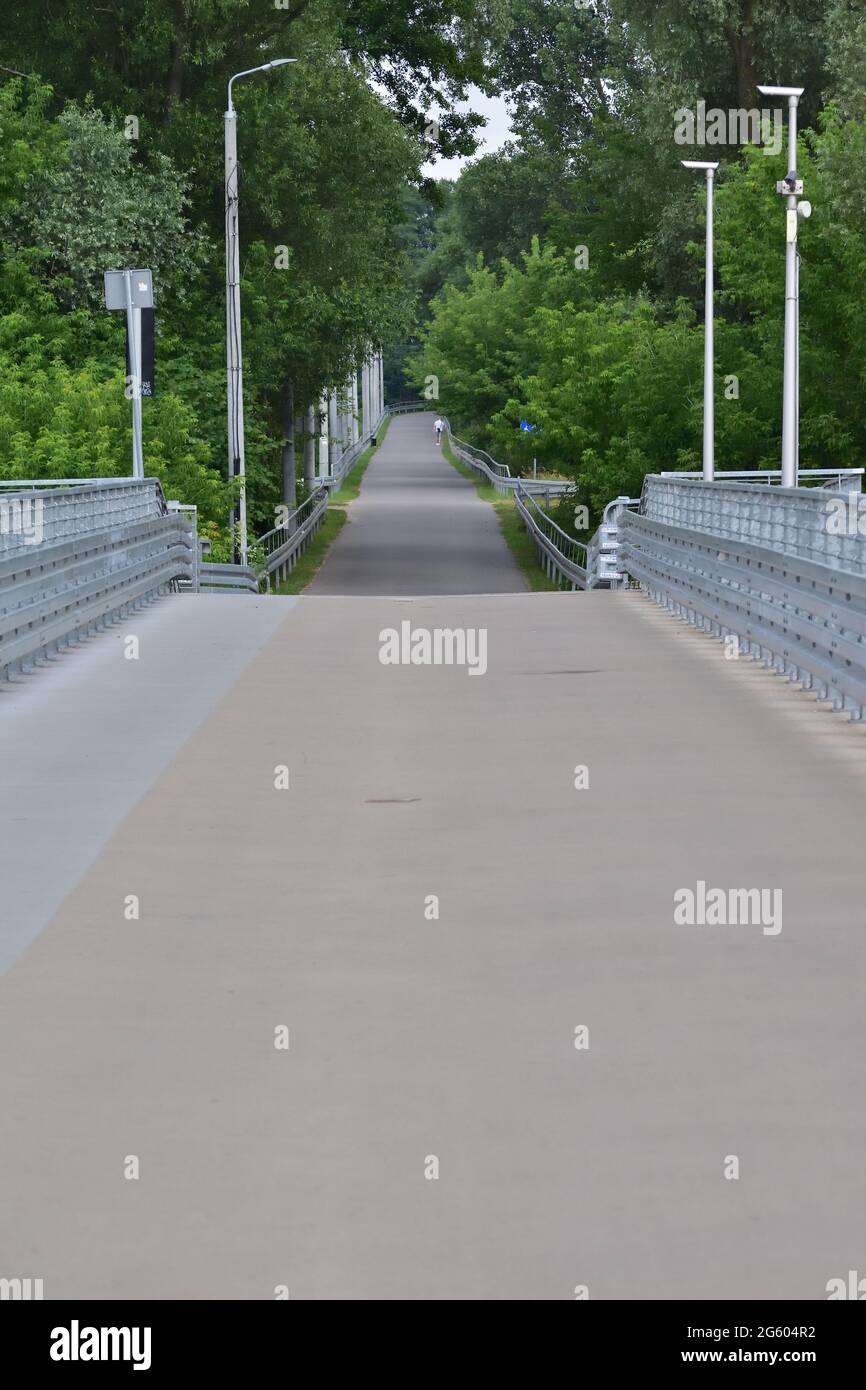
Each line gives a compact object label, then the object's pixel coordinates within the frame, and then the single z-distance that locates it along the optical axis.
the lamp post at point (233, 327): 44.25
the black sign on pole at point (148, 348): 30.48
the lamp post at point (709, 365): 43.97
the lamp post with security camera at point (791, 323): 29.09
